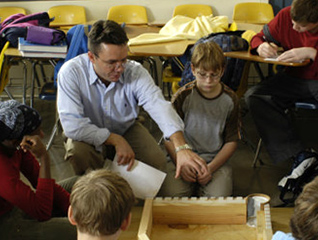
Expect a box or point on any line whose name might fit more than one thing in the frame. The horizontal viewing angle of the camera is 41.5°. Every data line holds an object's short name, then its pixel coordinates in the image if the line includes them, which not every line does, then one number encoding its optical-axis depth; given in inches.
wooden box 63.2
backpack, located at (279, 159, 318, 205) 92.7
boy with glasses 87.7
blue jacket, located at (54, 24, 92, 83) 128.7
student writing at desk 111.0
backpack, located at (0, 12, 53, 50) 132.9
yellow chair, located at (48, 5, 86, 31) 218.7
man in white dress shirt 79.9
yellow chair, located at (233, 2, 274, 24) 209.8
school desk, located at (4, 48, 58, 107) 130.0
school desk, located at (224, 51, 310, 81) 103.0
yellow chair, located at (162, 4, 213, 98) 214.4
